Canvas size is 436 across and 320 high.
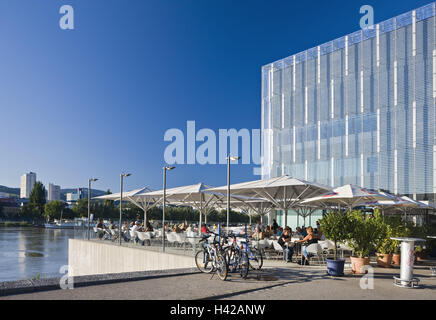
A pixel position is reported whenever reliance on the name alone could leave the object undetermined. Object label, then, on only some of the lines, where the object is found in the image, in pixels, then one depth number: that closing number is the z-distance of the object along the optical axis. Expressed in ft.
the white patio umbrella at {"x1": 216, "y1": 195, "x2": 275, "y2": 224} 84.48
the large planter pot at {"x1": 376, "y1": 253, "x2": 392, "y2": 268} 40.01
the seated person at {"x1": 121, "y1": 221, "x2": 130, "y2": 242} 70.69
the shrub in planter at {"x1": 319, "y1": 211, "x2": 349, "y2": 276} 33.60
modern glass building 117.39
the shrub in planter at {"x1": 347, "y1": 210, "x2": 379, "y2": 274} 35.09
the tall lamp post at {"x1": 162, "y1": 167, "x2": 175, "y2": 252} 59.22
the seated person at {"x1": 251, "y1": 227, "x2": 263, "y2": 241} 48.08
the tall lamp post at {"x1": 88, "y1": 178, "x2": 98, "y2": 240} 81.82
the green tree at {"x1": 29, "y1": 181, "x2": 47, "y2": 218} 315.99
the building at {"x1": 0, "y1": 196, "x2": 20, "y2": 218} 494.59
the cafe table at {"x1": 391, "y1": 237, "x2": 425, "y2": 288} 28.99
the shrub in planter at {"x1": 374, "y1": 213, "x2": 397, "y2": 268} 39.19
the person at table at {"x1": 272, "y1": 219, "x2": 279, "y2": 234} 60.05
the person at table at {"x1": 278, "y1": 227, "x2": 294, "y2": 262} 43.32
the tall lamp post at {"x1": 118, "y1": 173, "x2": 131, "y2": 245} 70.98
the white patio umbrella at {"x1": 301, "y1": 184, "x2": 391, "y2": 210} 46.04
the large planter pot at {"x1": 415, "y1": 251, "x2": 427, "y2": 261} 48.91
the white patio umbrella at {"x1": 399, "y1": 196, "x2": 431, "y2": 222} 56.49
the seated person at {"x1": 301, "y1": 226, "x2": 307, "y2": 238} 51.16
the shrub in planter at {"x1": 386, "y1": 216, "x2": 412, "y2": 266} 40.19
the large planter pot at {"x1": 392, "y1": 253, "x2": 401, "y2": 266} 42.16
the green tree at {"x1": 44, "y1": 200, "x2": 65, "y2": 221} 314.55
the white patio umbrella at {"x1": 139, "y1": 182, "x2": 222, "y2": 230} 65.16
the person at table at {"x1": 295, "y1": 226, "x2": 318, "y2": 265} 41.01
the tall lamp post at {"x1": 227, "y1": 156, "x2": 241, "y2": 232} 46.83
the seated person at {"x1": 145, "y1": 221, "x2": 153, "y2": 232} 68.95
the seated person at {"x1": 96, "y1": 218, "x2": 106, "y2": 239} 77.32
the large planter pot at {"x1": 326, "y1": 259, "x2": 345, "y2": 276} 33.53
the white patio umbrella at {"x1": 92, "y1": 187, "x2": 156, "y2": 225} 76.84
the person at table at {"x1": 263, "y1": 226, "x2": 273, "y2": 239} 55.06
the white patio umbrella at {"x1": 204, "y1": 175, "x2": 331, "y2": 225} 49.90
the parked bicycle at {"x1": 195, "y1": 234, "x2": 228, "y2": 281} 30.60
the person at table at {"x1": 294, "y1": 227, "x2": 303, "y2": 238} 51.51
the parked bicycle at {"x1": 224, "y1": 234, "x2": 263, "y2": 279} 31.78
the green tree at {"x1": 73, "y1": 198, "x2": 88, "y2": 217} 311.72
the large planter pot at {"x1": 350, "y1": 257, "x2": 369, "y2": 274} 35.42
